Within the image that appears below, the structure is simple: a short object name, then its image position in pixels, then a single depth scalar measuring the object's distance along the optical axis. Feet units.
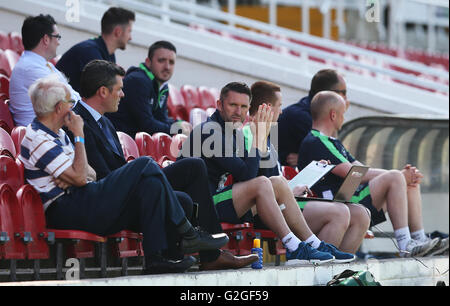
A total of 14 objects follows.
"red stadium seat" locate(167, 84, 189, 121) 59.93
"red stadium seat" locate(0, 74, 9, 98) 47.95
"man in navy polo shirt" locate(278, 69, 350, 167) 52.42
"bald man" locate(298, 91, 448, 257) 48.21
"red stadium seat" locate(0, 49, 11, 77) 51.75
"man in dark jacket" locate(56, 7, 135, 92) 51.39
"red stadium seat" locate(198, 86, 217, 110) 62.52
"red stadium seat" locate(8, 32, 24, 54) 59.11
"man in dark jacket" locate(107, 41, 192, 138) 49.83
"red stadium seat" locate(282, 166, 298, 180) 50.37
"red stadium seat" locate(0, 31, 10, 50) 58.82
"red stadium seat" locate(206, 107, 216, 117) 55.74
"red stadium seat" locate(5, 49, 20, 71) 53.21
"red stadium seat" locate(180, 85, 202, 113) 61.57
